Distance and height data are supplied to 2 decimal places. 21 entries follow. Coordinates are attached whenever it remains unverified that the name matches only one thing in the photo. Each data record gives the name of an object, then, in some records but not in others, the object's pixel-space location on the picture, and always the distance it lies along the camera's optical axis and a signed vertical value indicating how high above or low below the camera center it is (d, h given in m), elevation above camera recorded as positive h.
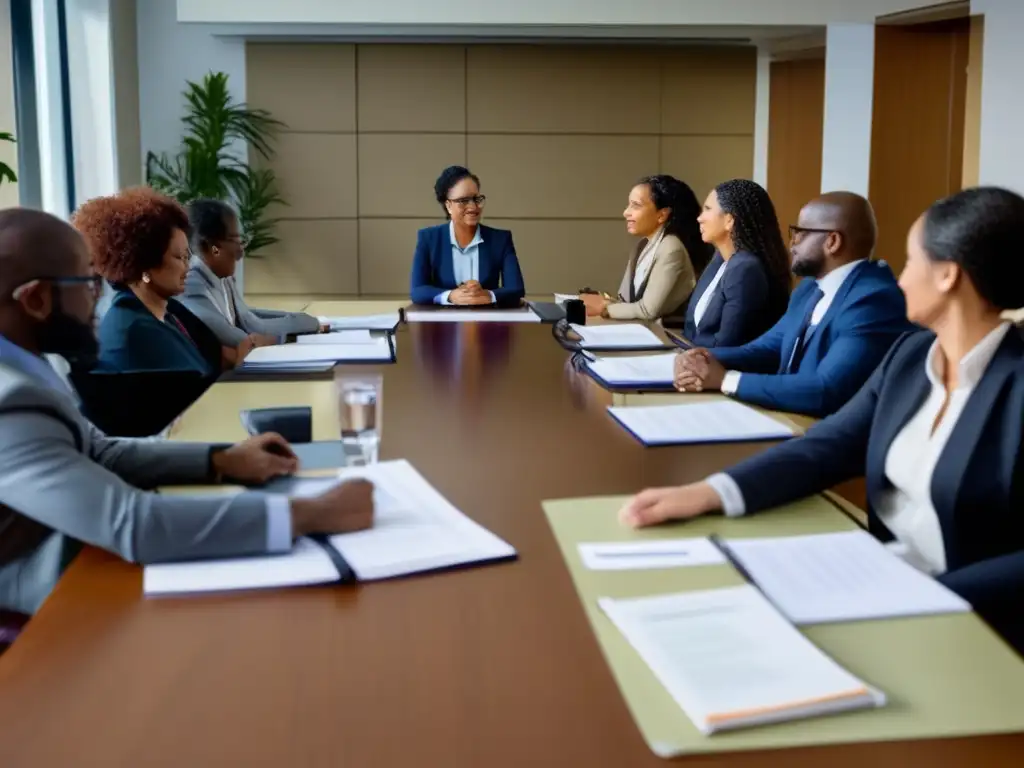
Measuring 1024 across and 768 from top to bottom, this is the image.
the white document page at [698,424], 2.08 -0.43
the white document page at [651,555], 1.41 -0.45
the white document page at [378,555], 1.35 -0.44
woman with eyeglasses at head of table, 4.96 -0.19
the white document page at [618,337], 3.32 -0.41
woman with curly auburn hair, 2.73 -0.17
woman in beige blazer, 4.45 -0.21
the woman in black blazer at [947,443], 1.61 -0.37
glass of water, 1.80 -0.34
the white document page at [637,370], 2.67 -0.41
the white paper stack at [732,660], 1.01 -0.44
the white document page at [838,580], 1.26 -0.45
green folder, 0.98 -0.46
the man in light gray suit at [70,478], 1.41 -0.38
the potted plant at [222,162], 6.94 +0.28
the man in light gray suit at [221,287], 3.44 -0.27
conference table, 0.96 -0.46
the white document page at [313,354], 3.03 -0.42
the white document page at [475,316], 4.01 -0.41
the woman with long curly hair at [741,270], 3.67 -0.21
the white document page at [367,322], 3.79 -0.40
